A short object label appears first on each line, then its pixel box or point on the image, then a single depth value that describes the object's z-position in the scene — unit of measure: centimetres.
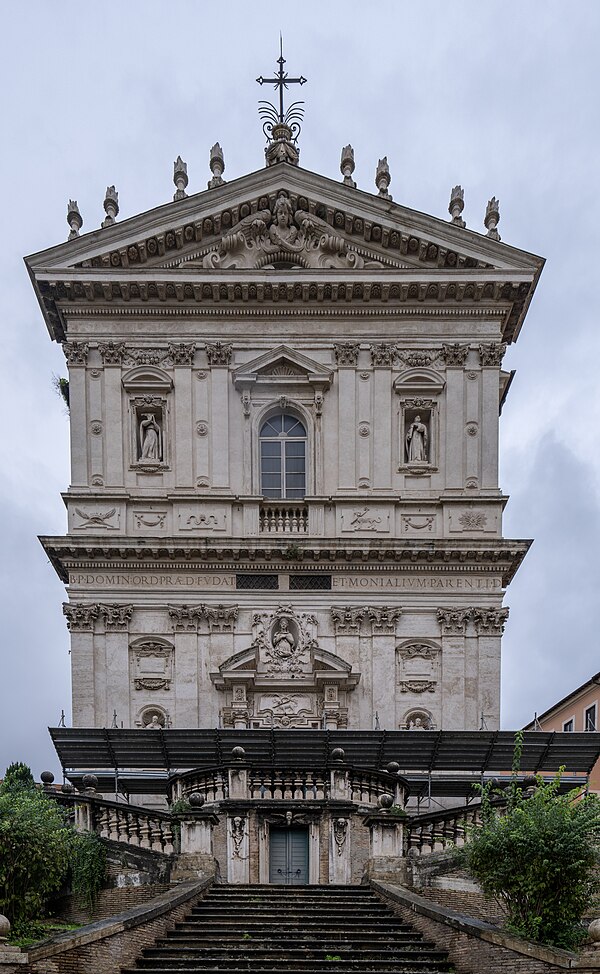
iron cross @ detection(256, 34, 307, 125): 4188
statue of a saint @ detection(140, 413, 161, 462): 3697
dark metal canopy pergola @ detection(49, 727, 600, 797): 3175
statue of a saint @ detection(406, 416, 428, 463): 3712
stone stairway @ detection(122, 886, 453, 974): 1872
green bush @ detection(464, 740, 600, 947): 1947
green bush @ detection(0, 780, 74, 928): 2170
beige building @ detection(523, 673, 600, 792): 4969
